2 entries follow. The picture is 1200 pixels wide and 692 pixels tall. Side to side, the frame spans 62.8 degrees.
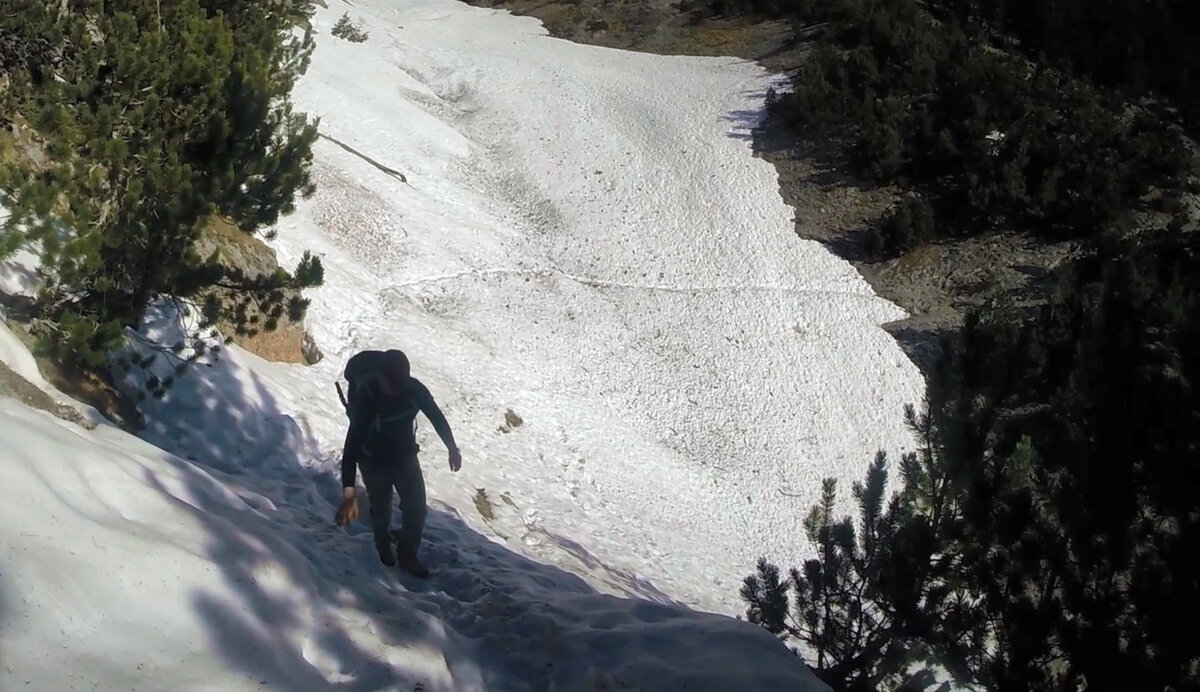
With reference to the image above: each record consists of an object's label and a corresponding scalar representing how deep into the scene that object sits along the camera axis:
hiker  5.70
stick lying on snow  17.22
